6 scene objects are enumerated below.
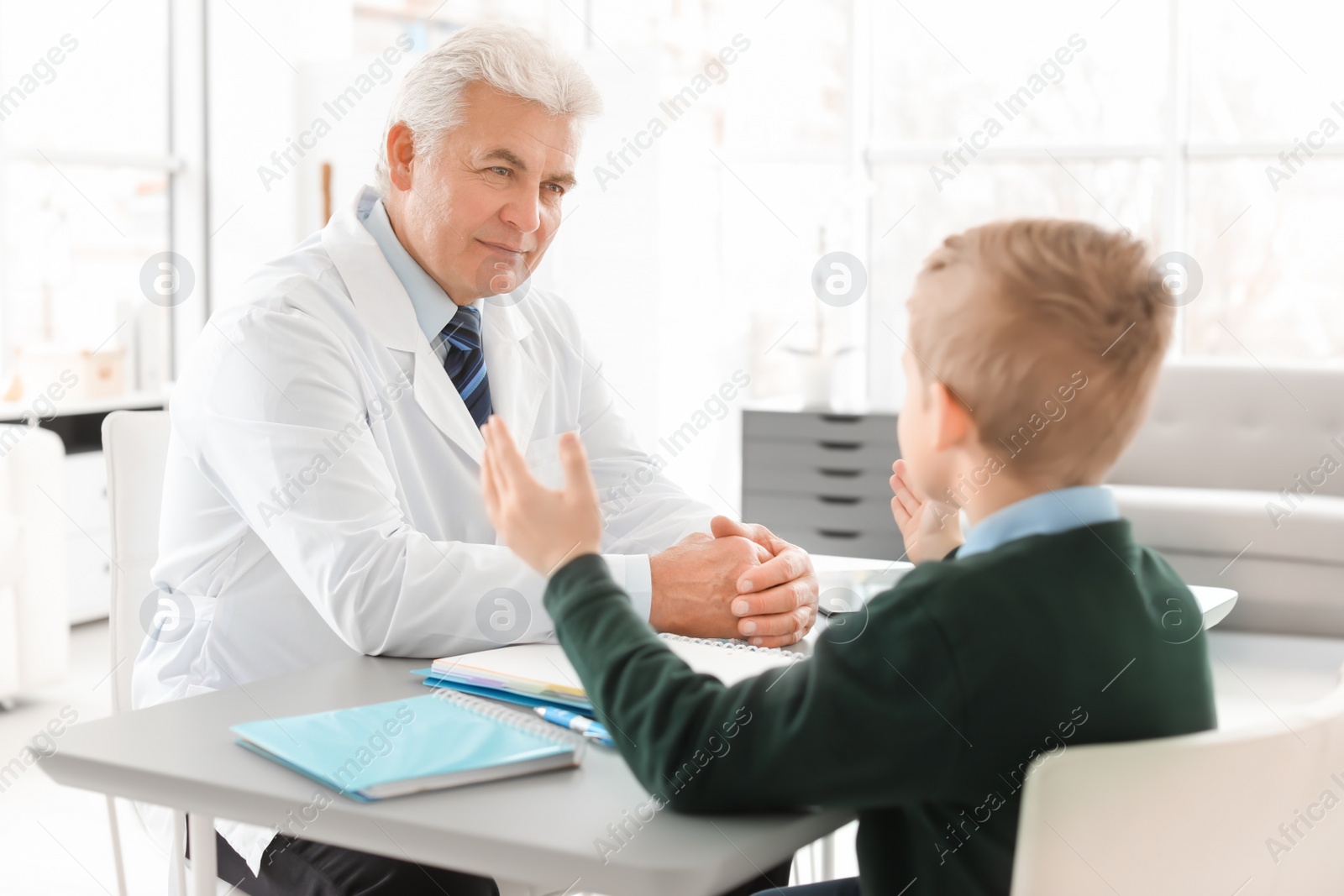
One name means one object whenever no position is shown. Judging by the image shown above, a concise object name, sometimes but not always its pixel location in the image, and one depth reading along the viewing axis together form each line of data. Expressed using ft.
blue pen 9.41
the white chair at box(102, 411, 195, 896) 11.21
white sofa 23.05
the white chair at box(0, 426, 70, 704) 21.70
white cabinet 28.45
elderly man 10.37
